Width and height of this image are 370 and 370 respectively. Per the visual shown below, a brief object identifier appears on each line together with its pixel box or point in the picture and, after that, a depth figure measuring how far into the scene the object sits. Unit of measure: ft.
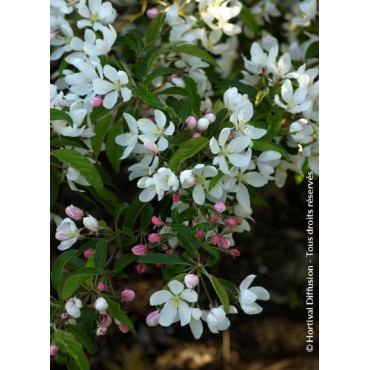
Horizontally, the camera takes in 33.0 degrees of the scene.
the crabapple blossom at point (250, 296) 4.55
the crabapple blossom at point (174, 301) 4.39
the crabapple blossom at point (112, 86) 4.80
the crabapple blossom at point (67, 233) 4.74
